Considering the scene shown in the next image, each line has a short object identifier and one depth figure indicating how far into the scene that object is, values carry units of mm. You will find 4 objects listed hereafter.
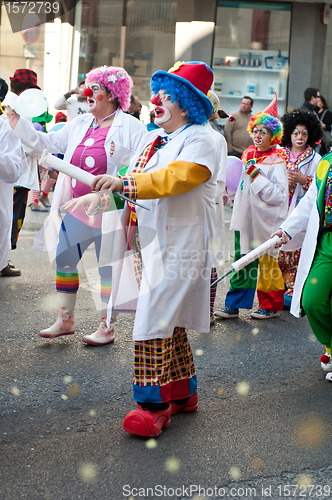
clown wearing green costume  3803
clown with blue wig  3113
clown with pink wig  4344
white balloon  4426
